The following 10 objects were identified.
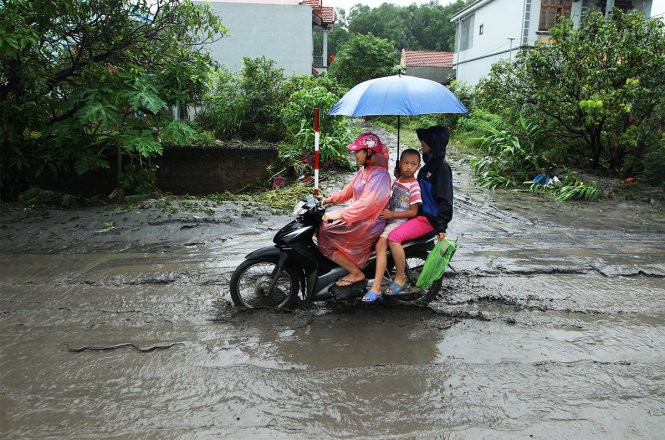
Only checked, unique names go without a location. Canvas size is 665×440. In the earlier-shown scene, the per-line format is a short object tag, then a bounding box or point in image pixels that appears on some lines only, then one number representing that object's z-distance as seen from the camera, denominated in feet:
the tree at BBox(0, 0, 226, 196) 24.93
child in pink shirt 14.34
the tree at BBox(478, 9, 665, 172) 33.63
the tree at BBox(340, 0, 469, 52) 218.79
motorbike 14.23
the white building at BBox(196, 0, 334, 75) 67.46
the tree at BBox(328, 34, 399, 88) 114.01
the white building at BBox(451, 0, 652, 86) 70.90
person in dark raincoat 14.30
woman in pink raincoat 14.12
